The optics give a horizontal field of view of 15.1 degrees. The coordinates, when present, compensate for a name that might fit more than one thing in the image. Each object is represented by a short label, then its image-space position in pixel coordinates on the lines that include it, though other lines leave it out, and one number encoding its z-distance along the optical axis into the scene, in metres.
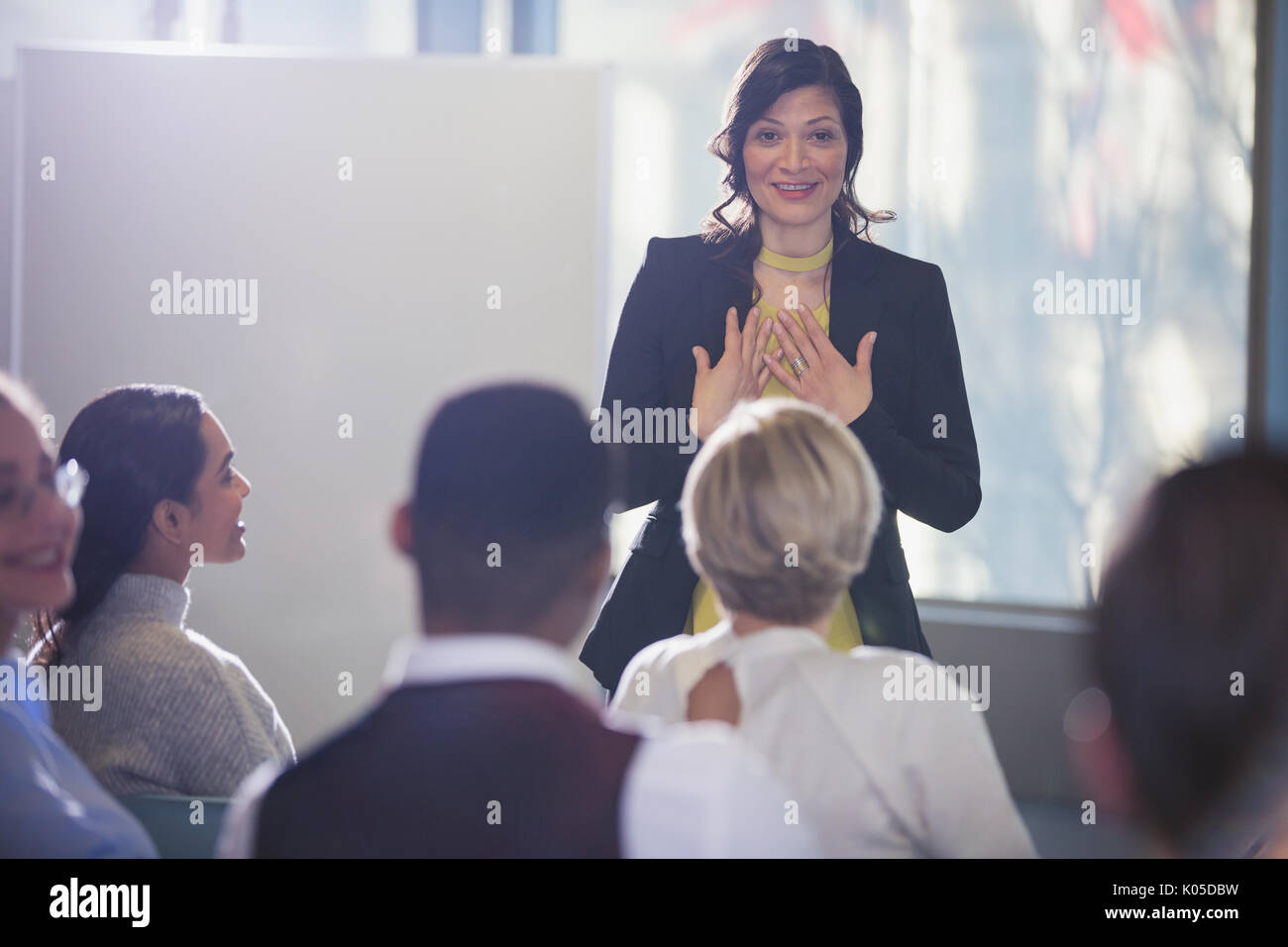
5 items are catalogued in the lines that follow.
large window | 7.43
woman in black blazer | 6.04
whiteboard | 7.06
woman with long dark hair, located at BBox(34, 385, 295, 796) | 5.80
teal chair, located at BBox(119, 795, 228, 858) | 5.61
